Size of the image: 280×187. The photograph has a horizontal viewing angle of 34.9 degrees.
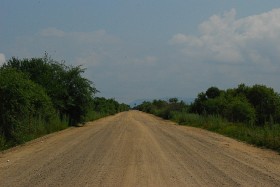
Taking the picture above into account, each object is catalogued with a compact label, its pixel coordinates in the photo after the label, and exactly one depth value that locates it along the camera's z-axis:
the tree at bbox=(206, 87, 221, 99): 83.00
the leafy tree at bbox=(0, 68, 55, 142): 22.27
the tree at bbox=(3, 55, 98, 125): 38.53
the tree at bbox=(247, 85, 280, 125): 63.58
